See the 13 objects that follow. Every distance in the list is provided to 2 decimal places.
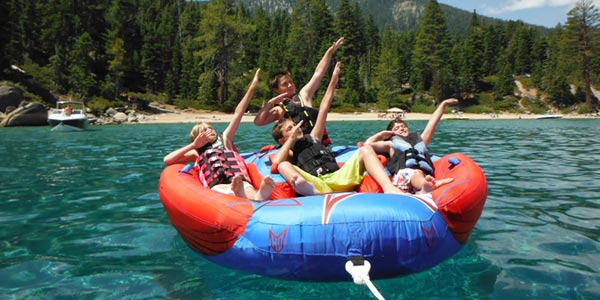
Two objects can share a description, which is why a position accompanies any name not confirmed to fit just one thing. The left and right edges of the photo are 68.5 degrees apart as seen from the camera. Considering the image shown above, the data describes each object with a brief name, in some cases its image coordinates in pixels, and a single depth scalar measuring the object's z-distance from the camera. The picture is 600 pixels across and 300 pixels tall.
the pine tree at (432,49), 48.81
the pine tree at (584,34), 43.53
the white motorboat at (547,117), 36.50
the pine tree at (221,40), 37.19
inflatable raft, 2.82
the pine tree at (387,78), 44.16
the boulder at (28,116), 24.62
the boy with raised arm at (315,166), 3.81
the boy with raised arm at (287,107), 5.19
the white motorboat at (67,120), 19.83
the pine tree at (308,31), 53.62
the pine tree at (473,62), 49.71
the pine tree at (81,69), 35.00
